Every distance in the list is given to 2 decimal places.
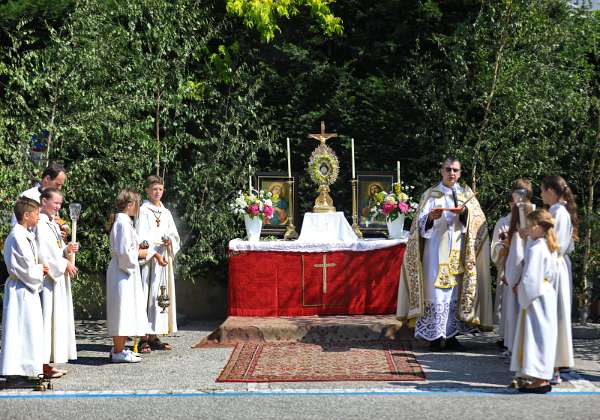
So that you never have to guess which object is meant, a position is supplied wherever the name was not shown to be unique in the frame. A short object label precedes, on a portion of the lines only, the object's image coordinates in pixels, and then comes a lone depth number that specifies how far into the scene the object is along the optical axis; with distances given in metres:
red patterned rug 8.61
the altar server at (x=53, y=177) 9.23
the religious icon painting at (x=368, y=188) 12.77
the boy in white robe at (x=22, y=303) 8.07
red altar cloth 11.57
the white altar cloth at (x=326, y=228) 12.05
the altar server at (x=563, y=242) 8.12
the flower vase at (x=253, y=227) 11.99
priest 10.36
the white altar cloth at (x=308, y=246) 11.59
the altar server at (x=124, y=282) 9.55
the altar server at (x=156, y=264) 10.45
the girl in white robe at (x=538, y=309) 7.79
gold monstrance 12.69
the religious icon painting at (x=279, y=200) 12.70
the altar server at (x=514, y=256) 8.86
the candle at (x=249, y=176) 12.57
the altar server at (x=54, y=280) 8.41
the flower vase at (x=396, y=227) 12.14
